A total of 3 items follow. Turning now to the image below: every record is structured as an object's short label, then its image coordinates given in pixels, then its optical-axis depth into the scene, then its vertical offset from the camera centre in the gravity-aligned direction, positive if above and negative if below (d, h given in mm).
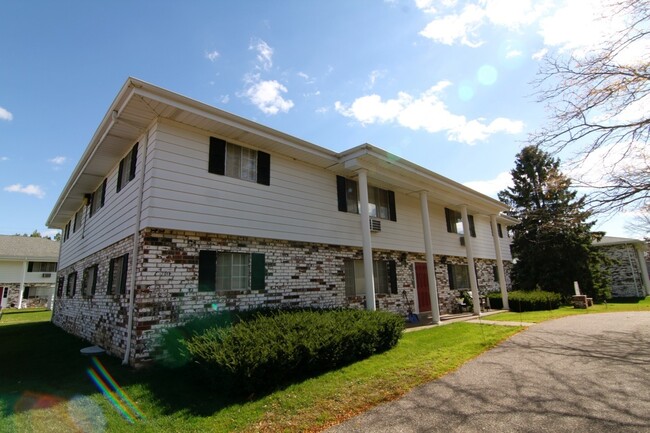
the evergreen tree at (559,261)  21094 +1210
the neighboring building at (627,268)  25719 +683
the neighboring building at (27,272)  28406 +2365
